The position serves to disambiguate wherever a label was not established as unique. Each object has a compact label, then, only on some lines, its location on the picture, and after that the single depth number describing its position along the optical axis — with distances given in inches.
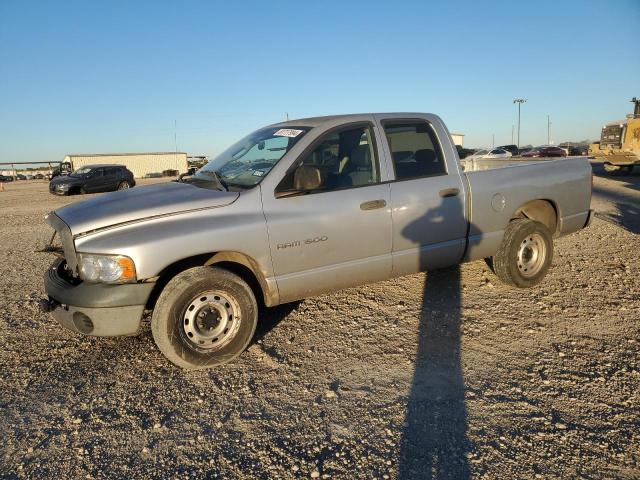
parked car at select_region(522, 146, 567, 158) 1482.5
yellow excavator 752.3
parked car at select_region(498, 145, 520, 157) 1822.0
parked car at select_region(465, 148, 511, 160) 1599.4
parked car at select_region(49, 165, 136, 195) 874.0
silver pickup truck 127.8
